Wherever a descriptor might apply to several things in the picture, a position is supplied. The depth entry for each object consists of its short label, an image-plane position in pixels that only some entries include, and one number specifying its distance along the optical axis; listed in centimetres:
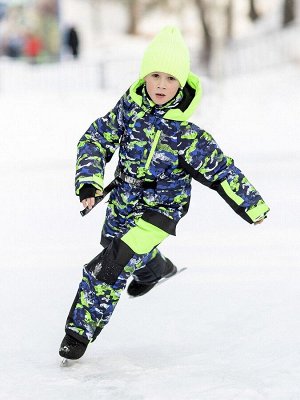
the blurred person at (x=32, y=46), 4691
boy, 702
